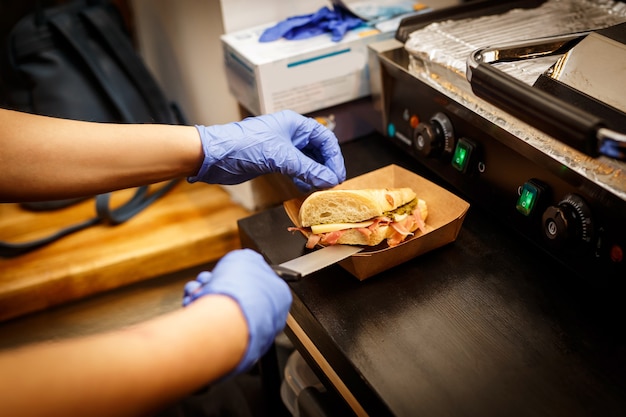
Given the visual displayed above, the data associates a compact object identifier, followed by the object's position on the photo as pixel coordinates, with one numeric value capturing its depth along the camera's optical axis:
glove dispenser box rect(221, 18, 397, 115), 1.22
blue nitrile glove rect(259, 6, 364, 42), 1.29
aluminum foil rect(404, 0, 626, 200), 0.87
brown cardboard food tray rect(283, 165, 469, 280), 0.90
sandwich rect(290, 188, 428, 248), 0.92
